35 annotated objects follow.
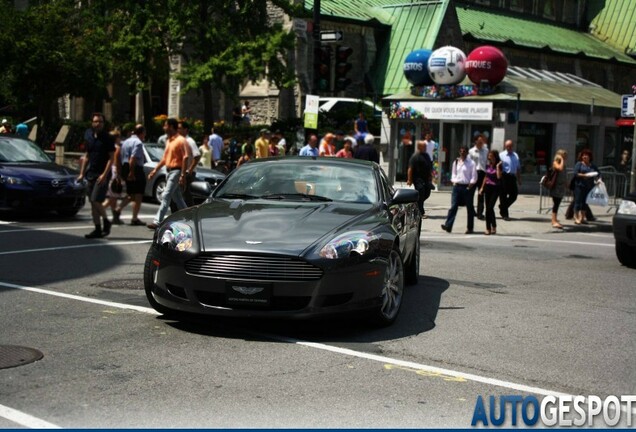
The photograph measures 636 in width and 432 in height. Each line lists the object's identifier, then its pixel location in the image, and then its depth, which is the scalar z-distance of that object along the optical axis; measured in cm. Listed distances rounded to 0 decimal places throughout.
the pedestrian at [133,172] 1789
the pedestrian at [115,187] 1680
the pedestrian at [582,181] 2219
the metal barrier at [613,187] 2477
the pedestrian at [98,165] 1494
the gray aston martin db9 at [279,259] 767
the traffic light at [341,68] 2150
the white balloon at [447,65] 3116
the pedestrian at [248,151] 2528
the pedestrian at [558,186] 2131
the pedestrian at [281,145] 2656
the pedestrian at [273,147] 2508
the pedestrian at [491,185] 1939
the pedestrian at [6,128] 2826
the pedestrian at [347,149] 2164
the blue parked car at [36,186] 1836
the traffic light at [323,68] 2181
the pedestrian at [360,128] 2442
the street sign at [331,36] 2150
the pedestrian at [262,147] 2586
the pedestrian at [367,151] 2019
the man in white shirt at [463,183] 1895
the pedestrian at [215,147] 2849
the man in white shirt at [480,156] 2061
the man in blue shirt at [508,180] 2258
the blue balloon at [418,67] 3219
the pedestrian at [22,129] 3222
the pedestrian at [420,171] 1958
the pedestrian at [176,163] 1625
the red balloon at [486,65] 3055
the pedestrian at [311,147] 2075
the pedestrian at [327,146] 2177
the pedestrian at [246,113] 4319
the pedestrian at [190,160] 1662
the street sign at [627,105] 2247
